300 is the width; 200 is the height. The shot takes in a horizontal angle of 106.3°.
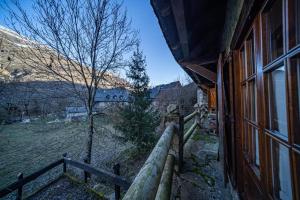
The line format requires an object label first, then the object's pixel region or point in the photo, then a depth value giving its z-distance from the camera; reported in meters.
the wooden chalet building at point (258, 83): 0.45
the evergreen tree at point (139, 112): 5.35
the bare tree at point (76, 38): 3.60
